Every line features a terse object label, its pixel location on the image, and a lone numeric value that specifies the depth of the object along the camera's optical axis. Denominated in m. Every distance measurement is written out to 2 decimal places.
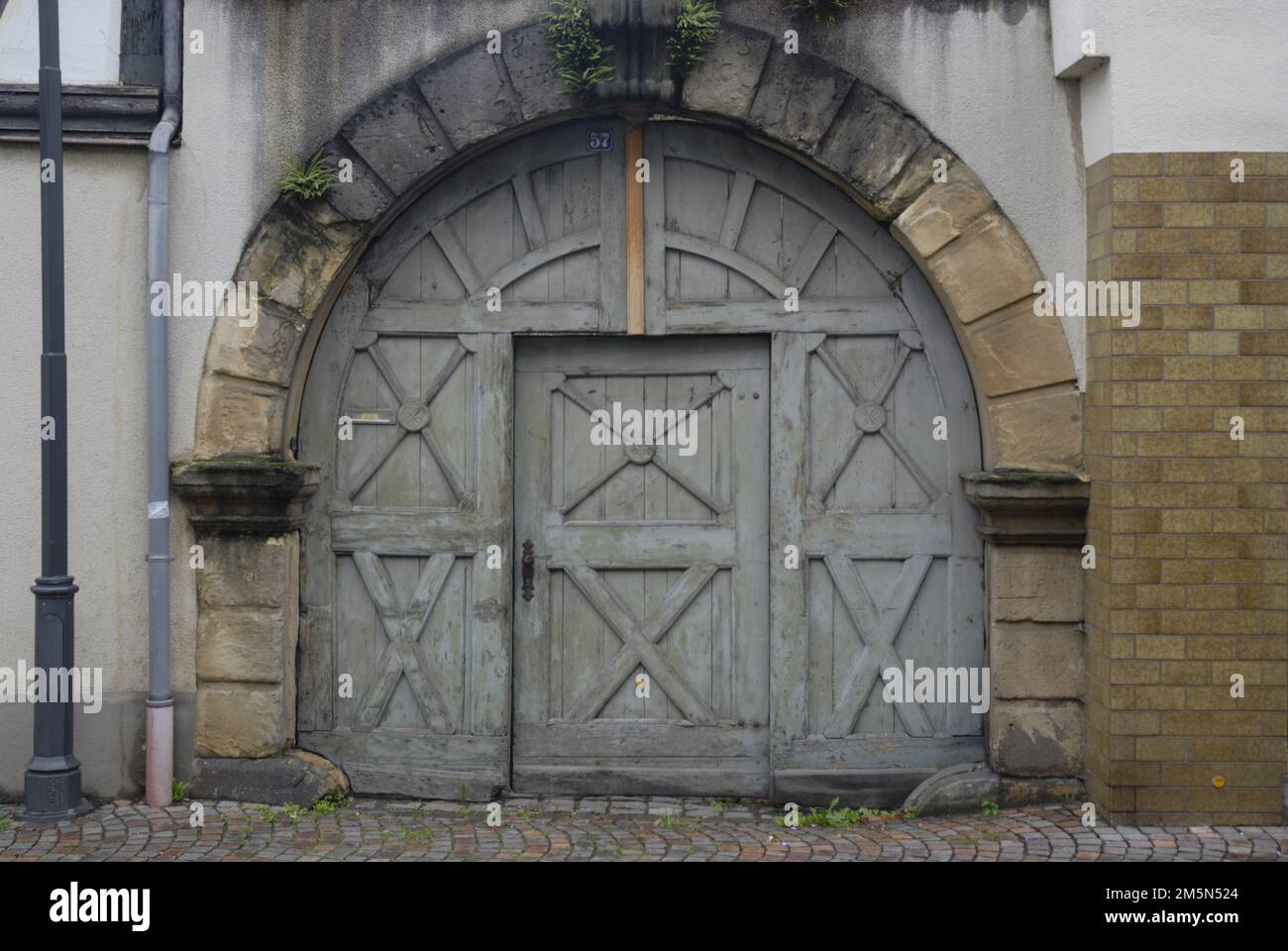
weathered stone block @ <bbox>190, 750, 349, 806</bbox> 5.93
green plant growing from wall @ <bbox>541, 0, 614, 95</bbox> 5.81
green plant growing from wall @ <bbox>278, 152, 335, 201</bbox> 5.86
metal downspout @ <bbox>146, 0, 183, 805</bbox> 5.82
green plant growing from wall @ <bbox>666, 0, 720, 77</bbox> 5.79
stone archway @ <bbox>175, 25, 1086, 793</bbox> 5.85
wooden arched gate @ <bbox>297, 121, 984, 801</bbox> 6.14
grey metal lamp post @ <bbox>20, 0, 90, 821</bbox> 5.61
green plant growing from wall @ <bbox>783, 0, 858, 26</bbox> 5.85
